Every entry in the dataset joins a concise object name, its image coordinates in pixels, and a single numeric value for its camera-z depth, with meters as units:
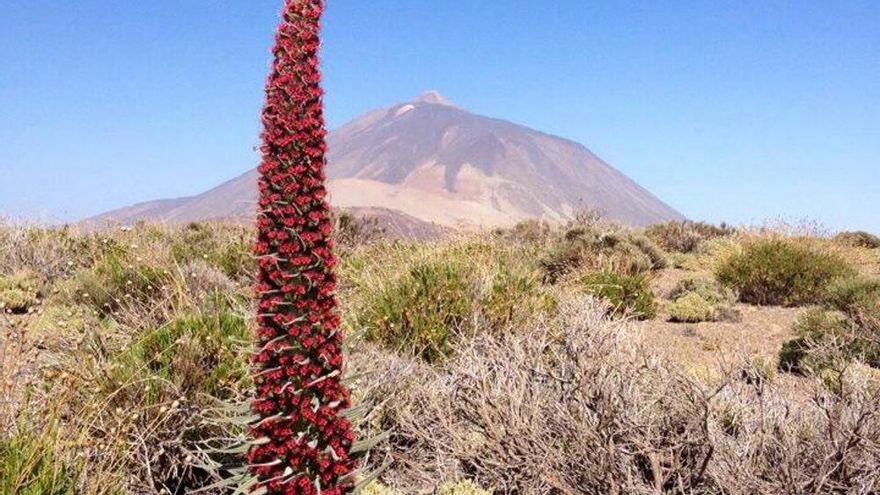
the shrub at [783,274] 13.36
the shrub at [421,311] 7.19
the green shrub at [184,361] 4.85
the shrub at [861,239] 23.62
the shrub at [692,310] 11.52
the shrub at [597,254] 14.15
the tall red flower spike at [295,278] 2.92
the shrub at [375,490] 4.12
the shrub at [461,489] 4.14
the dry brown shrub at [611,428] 3.93
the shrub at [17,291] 9.01
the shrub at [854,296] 9.70
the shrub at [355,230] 17.98
